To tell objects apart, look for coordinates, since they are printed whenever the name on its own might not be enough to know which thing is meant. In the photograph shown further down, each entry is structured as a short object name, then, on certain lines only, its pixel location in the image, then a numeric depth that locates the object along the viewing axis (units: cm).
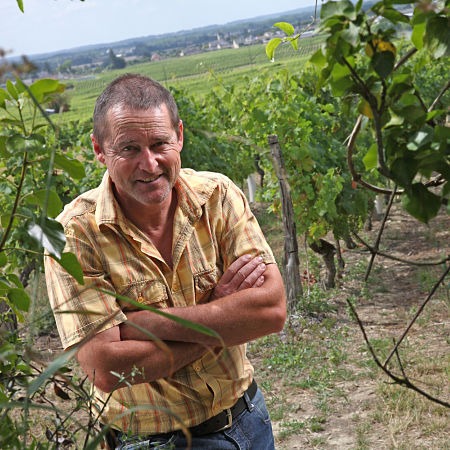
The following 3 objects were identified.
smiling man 226
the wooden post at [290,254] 707
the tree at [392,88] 102
